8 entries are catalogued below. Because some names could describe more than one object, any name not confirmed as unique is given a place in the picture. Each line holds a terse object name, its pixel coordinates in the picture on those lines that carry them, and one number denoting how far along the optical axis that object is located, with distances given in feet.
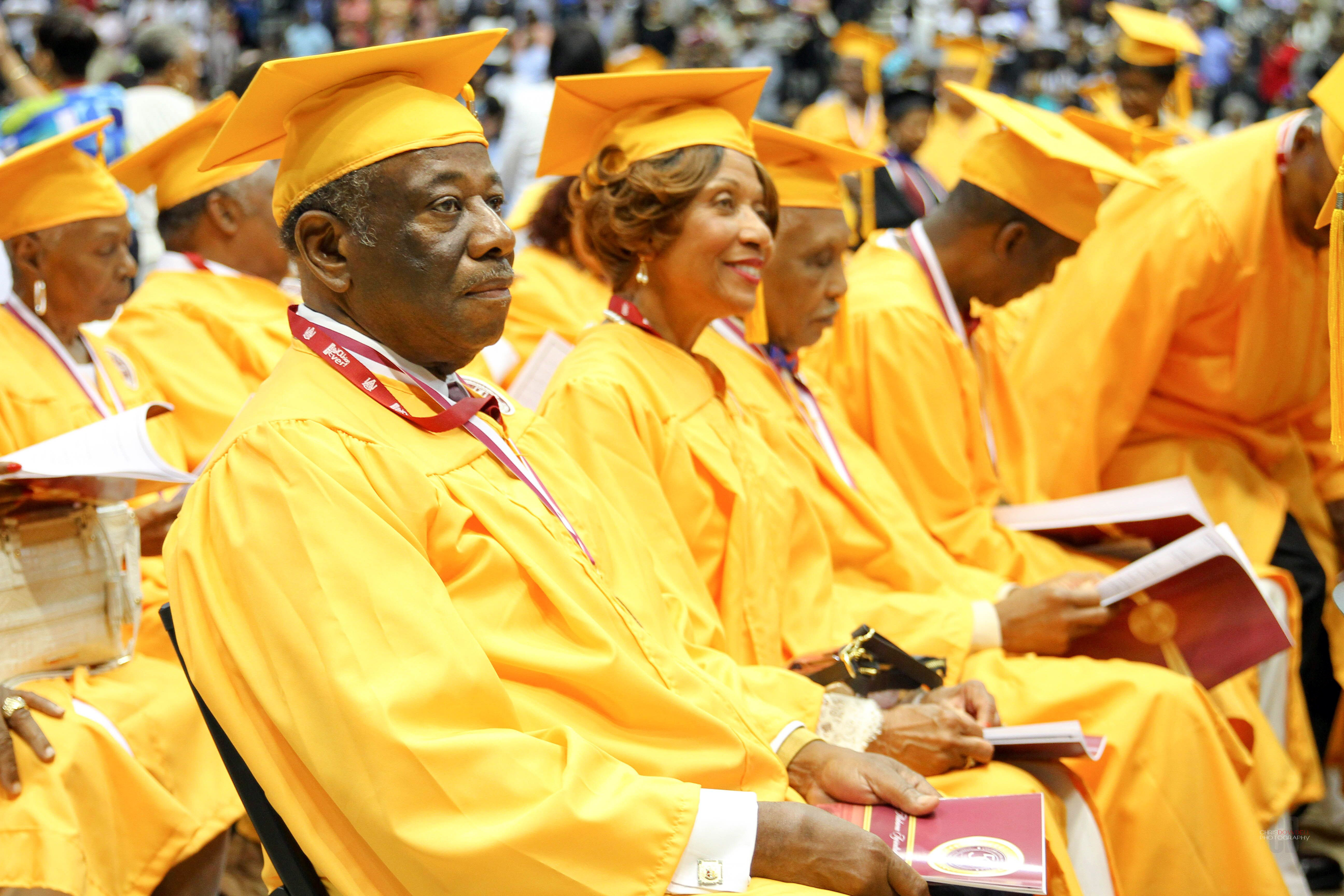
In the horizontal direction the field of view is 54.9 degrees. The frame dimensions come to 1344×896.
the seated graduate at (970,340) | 11.64
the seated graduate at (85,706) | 7.95
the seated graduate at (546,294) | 15.71
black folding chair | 5.63
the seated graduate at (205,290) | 11.68
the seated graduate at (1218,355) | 12.69
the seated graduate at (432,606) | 5.26
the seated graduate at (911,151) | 27.17
